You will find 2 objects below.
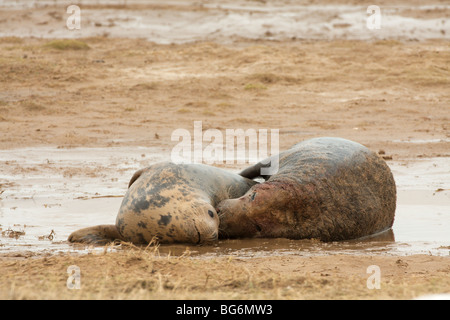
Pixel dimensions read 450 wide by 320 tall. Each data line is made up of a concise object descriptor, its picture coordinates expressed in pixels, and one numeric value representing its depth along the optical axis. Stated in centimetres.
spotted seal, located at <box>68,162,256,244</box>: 1290
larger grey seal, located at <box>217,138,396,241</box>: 1351
